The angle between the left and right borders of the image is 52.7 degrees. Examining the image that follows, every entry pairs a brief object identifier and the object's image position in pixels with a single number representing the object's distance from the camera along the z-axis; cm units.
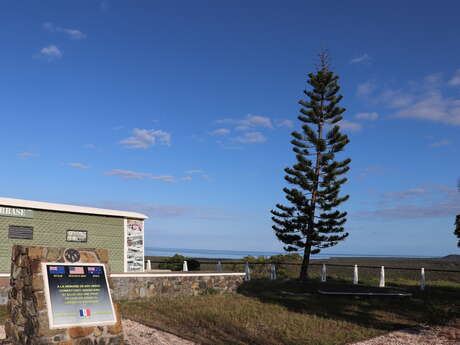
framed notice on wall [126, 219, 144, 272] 2036
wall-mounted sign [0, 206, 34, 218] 1679
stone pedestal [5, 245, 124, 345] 773
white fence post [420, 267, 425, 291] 1948
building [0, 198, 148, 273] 1692
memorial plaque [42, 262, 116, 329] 771
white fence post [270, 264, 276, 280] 2412
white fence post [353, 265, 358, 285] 2203
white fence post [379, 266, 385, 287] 2078
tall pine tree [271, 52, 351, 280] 2525
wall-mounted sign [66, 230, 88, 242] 1847
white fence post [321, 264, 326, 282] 2332
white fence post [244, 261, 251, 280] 2328
